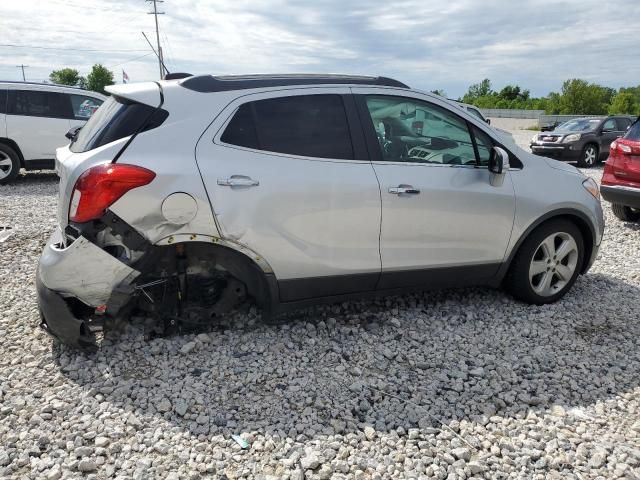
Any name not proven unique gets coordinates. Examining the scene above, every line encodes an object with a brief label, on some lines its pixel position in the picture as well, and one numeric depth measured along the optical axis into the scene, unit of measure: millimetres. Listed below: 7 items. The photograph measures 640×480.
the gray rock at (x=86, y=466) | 2398
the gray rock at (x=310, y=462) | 2459
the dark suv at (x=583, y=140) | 15445
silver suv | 3057
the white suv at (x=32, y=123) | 9914
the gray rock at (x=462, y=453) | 2545
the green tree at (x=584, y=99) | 71438
